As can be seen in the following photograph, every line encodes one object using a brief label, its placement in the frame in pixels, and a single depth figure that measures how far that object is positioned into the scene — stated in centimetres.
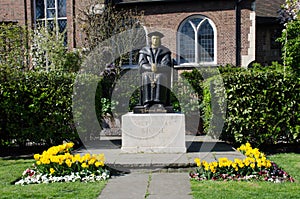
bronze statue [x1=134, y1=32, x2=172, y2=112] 842
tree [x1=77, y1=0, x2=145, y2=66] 1602
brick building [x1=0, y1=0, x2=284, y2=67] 1764
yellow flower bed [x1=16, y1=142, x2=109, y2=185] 655
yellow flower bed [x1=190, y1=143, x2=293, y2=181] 649
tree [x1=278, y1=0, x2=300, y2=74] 1046
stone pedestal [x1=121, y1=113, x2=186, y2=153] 805
